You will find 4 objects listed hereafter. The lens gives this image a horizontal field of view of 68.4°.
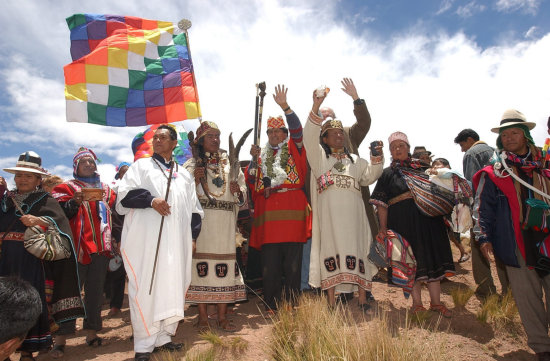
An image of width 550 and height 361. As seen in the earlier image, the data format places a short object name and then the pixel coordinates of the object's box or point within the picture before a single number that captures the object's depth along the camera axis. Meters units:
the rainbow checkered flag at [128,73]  6.90
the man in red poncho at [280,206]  4.98
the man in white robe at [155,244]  3.78
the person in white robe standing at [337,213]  4.82
